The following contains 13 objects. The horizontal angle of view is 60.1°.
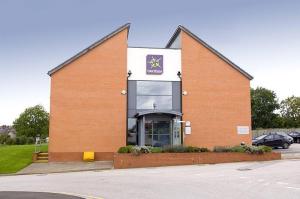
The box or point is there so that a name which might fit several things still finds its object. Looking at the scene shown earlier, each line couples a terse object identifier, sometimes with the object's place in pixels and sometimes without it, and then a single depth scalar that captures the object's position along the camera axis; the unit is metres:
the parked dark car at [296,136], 34.13
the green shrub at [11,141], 43.85
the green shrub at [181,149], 16.68
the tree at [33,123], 56.85
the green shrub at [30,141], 44.37
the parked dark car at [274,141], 24.24
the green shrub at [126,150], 16.43
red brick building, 19.22
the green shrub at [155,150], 16.61
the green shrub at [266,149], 17.04
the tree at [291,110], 57.11
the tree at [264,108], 54.90
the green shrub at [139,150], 16.28
